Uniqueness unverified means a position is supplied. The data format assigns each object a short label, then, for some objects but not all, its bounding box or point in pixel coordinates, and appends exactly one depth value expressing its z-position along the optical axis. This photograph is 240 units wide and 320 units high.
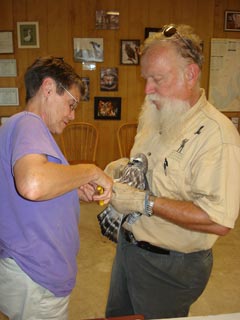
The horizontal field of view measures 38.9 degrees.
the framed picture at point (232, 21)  4.00
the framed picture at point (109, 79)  4.00
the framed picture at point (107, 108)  4.07
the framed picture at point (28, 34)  3.86
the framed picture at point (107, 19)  3.86
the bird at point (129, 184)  1.29
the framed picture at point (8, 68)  3.94
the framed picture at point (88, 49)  3.91
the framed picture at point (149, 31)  3.90
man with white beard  1.09
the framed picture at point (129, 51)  3.93
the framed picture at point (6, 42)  3.88
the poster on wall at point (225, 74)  4.06
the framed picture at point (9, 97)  4.01
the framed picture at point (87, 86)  4.01
